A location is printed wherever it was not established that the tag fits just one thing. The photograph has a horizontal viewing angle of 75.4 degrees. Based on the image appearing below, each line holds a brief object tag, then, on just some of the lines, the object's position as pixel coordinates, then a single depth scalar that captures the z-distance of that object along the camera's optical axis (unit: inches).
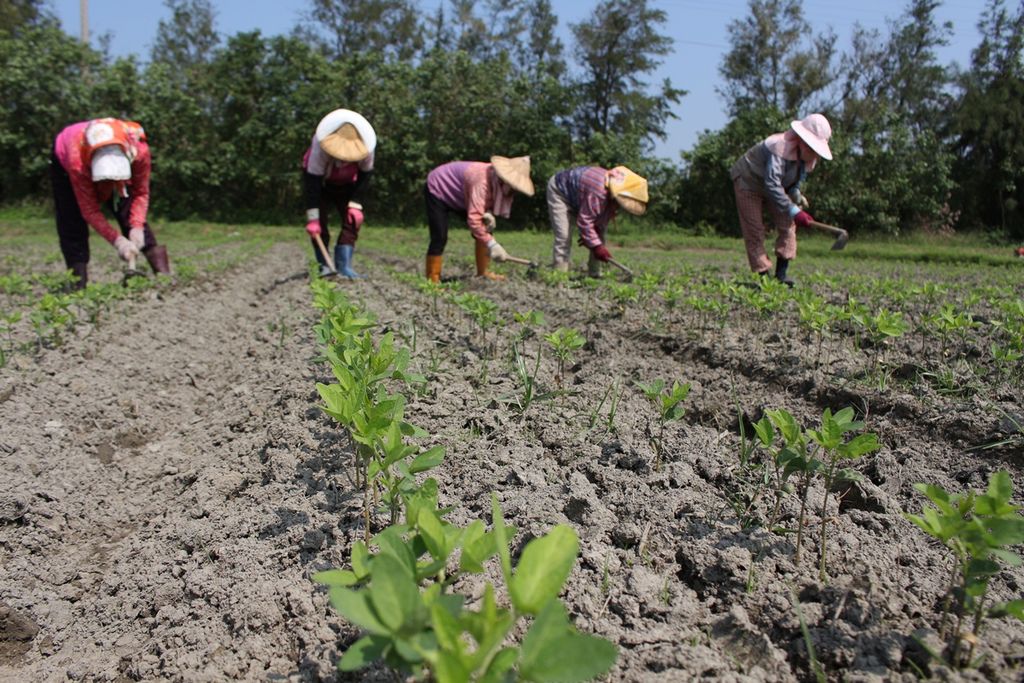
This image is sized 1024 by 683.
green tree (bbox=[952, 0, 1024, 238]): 983.6
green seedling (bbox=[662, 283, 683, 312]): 183.8
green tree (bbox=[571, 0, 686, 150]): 1242.6
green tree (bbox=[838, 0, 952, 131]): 1268.5
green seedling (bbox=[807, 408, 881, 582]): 64.0
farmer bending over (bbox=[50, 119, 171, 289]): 228.5
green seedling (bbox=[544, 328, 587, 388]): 124.8
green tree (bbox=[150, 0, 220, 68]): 1616.6
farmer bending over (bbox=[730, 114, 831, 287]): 279.6
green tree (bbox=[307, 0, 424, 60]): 1505.9
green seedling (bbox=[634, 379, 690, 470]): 87.6
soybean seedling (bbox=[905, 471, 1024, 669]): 49.1
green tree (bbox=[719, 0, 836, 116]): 1296.8
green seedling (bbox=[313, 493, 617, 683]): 33.3
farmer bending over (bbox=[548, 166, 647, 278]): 291.4
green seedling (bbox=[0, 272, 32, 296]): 200.8
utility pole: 958.4
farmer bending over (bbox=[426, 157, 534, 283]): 271.3
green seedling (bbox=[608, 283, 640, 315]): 192.2
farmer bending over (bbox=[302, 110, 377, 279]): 260.5
